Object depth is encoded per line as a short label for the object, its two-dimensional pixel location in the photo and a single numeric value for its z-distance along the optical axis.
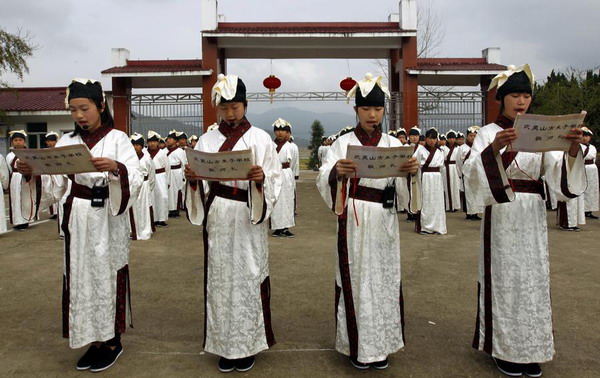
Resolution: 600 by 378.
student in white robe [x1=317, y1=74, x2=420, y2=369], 3.38
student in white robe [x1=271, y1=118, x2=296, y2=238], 9.02
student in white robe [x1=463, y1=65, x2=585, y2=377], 3.29
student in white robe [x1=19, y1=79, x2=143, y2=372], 3.44
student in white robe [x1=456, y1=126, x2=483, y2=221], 11.38
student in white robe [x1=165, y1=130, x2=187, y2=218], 12.13
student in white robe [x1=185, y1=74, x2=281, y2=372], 3.43
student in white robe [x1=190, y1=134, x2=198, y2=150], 14.24
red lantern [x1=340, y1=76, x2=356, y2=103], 18.39
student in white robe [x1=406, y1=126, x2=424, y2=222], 10.19
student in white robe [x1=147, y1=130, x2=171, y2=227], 10.62
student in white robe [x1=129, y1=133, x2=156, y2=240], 8.78
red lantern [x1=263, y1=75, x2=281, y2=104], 18.27
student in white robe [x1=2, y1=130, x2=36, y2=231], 9.66
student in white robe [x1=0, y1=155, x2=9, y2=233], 8.81
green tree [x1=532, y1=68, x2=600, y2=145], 21.02
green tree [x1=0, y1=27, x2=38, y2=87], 16.86
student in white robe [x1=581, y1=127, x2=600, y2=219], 10.06
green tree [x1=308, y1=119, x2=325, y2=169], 42.44
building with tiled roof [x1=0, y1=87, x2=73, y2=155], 20.06
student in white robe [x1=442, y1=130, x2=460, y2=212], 12.66
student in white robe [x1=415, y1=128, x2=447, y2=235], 9.14
